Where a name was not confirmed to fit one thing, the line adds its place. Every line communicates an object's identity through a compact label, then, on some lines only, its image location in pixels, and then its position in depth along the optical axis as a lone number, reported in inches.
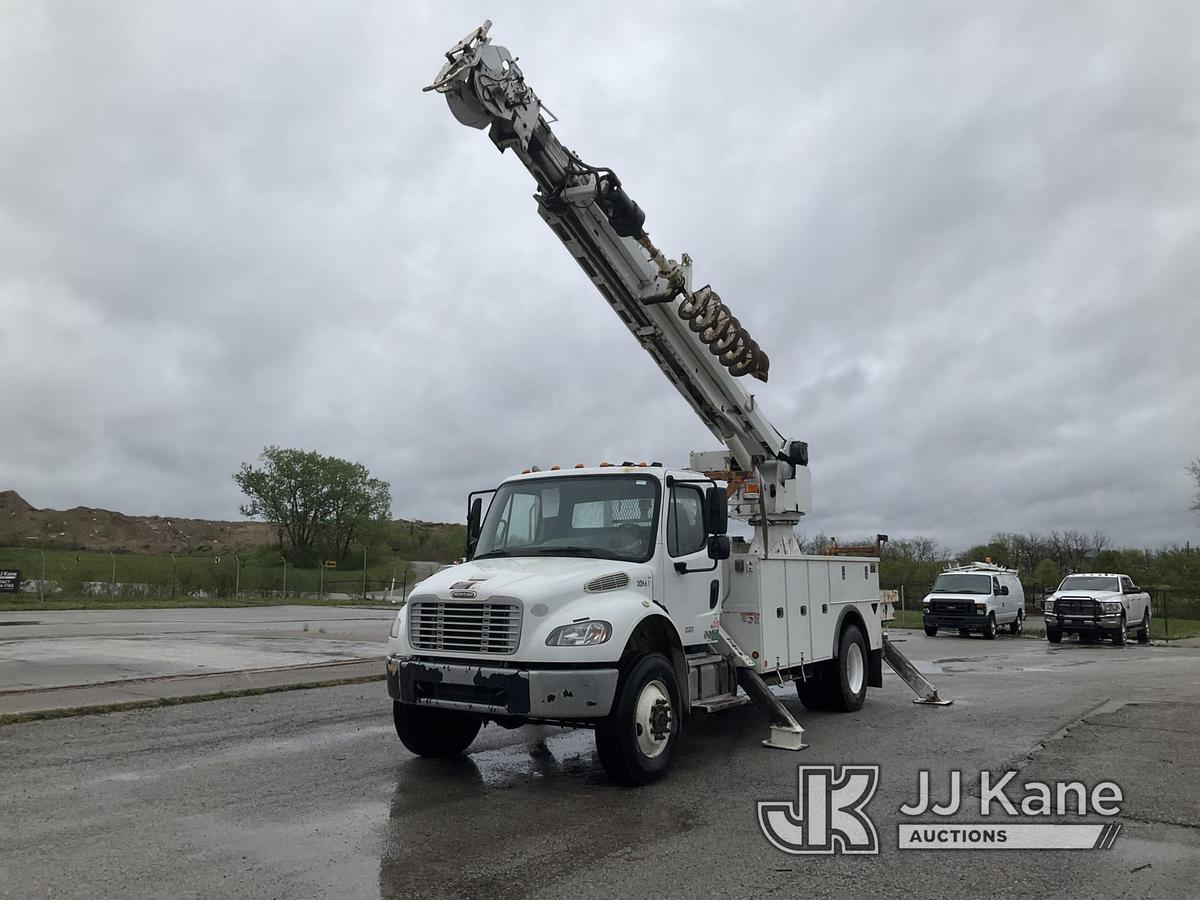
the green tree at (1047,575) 1800.7
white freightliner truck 257.3
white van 1071.0
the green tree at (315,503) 3297.2
